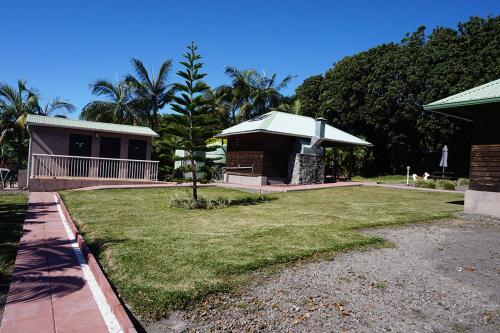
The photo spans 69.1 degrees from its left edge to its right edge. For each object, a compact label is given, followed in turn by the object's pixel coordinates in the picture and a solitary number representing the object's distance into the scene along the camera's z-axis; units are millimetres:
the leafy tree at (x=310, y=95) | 34606
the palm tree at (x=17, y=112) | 24844
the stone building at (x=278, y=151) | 19156
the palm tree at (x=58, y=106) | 29778
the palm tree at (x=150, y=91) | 27688
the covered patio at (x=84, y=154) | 16203
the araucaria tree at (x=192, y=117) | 11007
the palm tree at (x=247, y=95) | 32094
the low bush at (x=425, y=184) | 19438
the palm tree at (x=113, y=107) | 27938
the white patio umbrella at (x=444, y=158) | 22609
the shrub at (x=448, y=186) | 18766
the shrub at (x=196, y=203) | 11266
